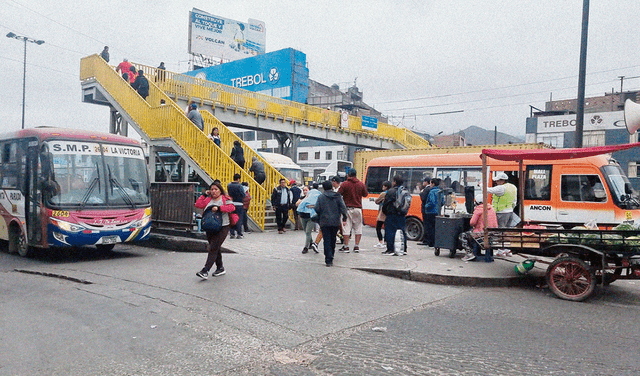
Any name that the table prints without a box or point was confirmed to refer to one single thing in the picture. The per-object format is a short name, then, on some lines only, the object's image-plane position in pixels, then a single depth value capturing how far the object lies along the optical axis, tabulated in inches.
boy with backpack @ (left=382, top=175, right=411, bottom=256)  413.1
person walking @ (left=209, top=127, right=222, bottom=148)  615.2
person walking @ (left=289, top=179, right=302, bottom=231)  579.8
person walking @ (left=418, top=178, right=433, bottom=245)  463.2
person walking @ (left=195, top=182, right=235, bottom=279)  312.5
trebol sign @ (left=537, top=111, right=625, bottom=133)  1788.9
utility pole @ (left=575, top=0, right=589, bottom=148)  498.3
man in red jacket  436.5
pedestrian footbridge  601.3
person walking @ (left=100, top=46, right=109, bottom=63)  825.3
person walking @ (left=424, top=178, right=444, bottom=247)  450.9
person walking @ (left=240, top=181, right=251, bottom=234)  524.2
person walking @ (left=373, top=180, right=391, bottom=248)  427.8
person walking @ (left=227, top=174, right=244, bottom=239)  491.2
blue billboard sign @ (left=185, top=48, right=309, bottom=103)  1521.9
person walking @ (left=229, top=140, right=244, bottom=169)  605.6
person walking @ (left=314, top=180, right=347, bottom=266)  369.7
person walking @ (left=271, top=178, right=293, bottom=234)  557.6
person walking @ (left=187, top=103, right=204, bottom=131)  632.4
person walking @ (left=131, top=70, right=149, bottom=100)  752.3
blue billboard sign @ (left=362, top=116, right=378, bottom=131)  1355.8
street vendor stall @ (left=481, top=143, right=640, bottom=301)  276.1
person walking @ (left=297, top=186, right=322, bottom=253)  427.8
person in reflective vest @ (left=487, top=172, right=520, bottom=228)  377.7
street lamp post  1195.7
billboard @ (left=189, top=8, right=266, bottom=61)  1785.2
